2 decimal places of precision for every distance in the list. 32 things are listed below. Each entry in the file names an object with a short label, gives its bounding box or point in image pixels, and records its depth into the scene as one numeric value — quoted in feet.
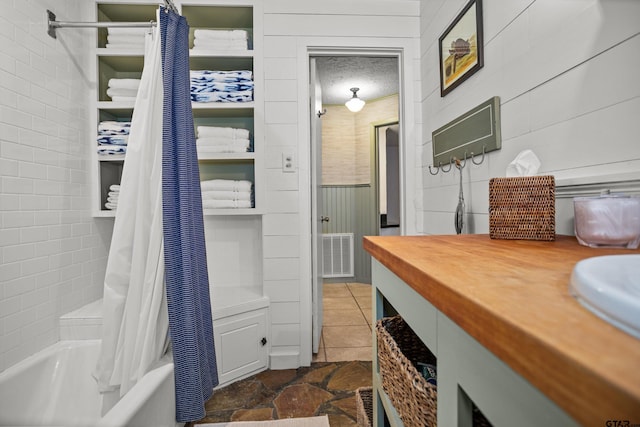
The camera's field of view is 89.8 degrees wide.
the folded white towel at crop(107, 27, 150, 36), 6.88
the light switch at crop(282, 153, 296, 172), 7.25
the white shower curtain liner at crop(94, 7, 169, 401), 4.28
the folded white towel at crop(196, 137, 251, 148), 6.85
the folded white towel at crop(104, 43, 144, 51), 6.87
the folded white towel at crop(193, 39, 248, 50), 6.91
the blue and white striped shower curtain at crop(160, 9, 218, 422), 4.31
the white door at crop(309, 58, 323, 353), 7.60
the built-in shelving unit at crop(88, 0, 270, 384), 6.67
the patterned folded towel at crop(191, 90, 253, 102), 6.83
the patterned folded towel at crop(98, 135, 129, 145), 6.70
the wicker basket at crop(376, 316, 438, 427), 1.96
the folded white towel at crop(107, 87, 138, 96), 6.81
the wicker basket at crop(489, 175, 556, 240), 2.77
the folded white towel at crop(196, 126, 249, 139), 6.87
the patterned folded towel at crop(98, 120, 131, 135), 6.72
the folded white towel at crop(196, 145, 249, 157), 6.83
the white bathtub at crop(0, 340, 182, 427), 3.68
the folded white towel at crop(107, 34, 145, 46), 6.87
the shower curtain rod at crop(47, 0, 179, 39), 5.59
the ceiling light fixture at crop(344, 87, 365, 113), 12.96
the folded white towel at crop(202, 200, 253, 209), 6.82
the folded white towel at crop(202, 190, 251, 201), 6.86
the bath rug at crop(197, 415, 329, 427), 5.25
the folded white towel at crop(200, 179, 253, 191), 6.86
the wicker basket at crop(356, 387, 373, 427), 3.92
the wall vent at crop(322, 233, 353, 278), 14.55
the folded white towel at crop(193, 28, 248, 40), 6.89
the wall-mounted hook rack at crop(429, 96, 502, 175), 4.46
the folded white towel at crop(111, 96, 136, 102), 6.82
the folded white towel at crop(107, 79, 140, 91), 6.77
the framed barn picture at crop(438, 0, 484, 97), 4.85
